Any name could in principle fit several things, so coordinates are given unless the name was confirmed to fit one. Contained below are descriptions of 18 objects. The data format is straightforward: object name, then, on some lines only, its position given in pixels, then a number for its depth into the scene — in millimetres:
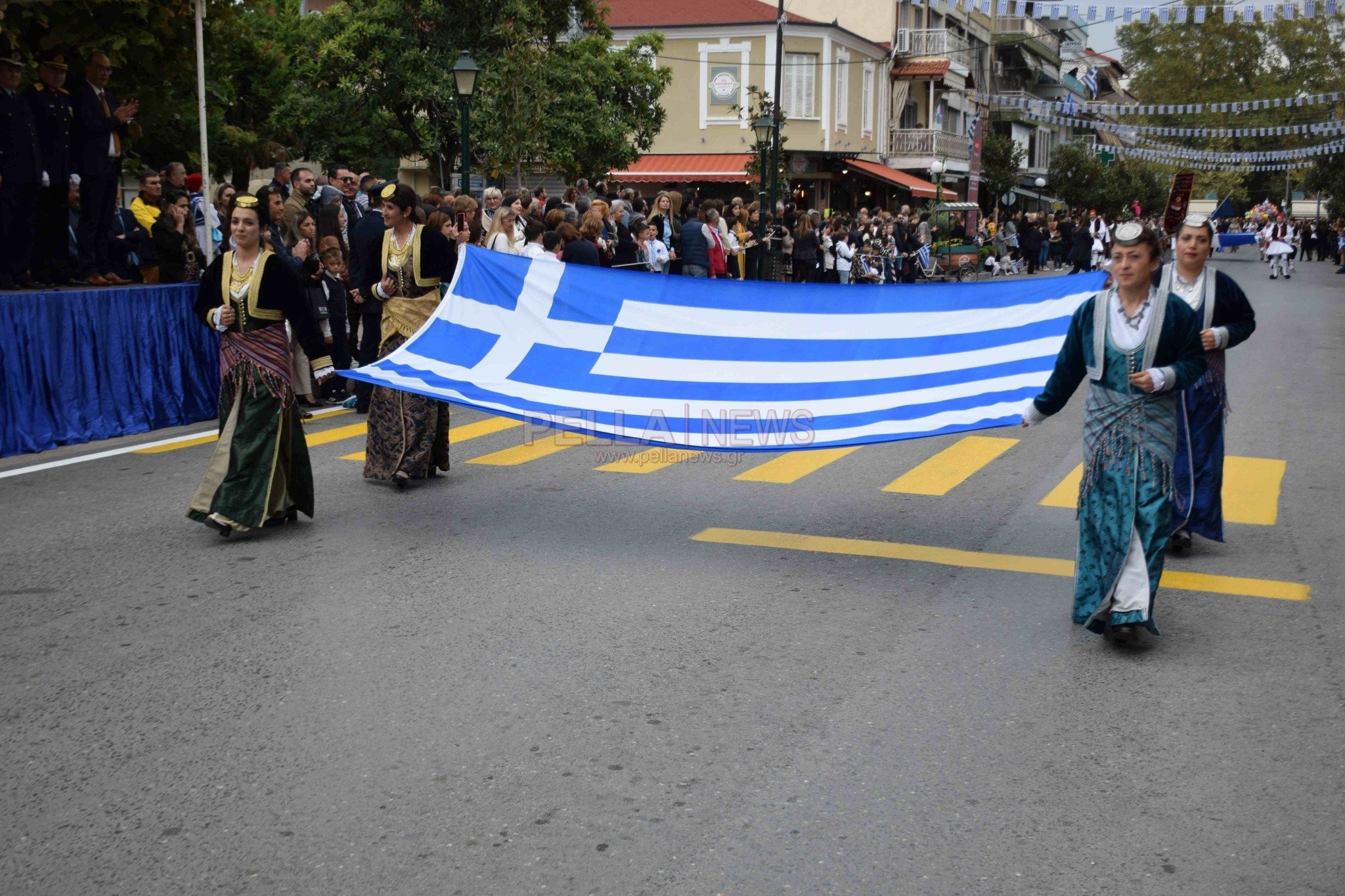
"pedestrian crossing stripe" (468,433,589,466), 10000
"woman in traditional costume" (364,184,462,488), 8672
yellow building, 45688
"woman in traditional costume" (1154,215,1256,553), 6742
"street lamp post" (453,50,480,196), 19062
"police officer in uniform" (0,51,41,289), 10938
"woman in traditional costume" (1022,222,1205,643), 5523
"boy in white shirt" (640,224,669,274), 18016
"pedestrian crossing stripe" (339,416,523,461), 11164
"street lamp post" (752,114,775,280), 27938
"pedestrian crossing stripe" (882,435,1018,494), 9062
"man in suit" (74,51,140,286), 11773
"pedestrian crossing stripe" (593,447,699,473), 9688
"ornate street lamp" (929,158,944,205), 46894
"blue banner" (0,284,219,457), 10258
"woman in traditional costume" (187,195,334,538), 7383
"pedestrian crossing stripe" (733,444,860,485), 9359
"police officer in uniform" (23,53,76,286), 11344
